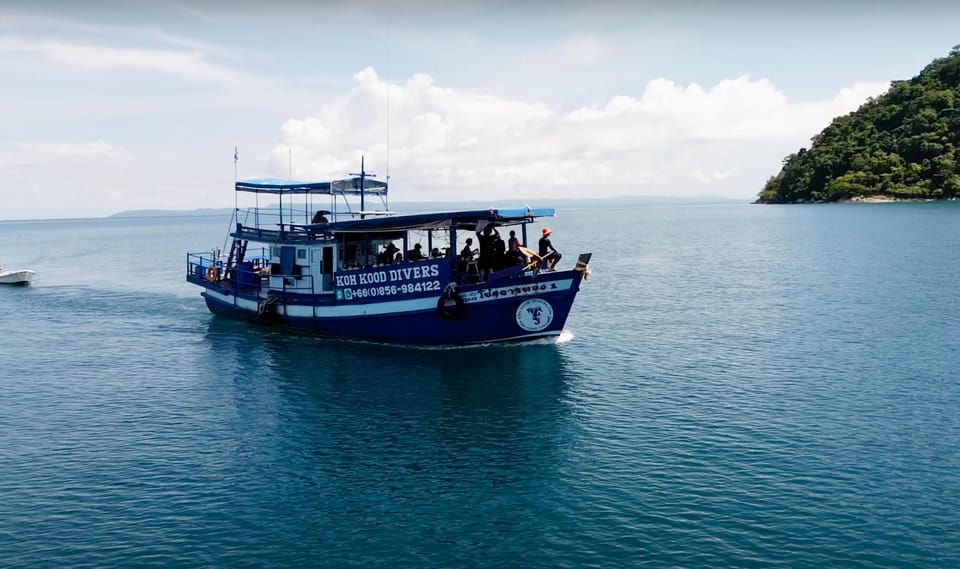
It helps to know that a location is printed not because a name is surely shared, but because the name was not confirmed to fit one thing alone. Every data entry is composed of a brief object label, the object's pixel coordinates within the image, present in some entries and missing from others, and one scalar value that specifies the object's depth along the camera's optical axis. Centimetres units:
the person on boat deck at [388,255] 3906
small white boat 6844
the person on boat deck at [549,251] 3444
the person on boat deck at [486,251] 3581
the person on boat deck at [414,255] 3838
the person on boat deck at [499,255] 3603
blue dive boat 3512
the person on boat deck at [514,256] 3547
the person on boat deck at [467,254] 3683
